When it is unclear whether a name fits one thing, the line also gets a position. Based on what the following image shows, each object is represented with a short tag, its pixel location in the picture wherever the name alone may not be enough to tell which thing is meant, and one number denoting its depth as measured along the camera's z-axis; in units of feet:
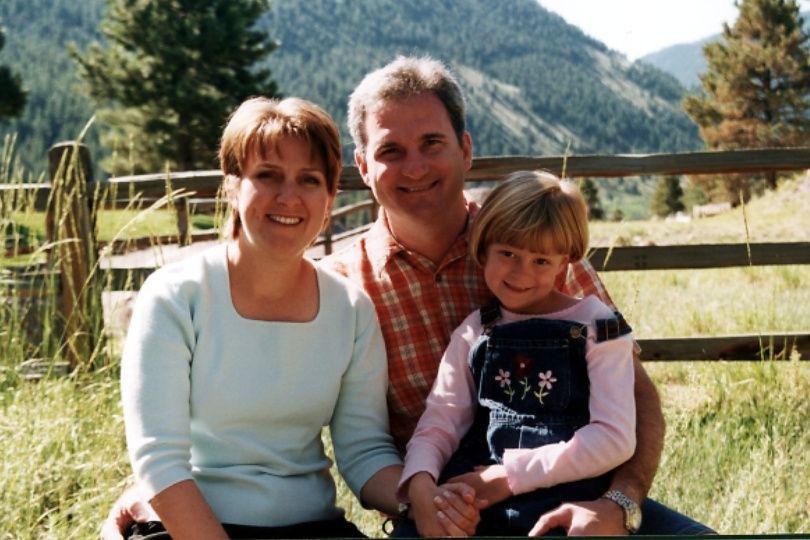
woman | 5.18
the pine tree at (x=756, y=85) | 92.84
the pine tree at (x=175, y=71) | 90.68
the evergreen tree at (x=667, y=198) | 147.43
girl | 5.43
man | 6.76
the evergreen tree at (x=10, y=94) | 64.95
